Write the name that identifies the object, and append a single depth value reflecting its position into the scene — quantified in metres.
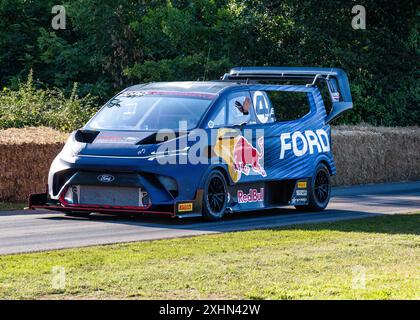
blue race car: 16.16
